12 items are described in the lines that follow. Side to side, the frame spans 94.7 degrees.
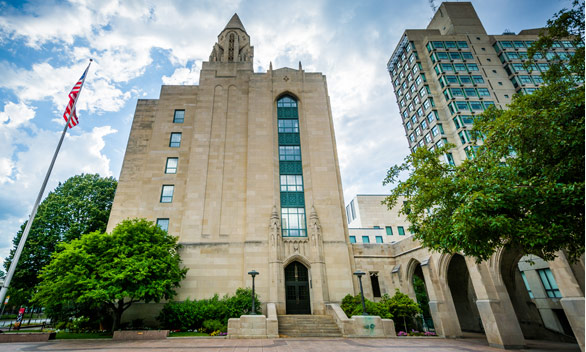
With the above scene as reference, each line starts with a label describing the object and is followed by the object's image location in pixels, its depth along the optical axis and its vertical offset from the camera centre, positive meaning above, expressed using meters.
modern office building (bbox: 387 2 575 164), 48.41 +39.05
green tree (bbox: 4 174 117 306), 24.88 +8.89
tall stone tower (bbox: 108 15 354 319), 22.89 +11.21
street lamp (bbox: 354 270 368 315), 16.98 -0.23
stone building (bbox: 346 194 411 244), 54.56 +15.42
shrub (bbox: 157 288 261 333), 18.77 -0.19
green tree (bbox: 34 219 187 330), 15.30 +2.46
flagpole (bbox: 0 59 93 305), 11.25 +4.85
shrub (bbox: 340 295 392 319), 18.33 -0.48
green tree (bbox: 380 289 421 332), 18.41 -0.59
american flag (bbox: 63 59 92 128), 15.51 +11.09
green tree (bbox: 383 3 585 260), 8.32 +3.43
